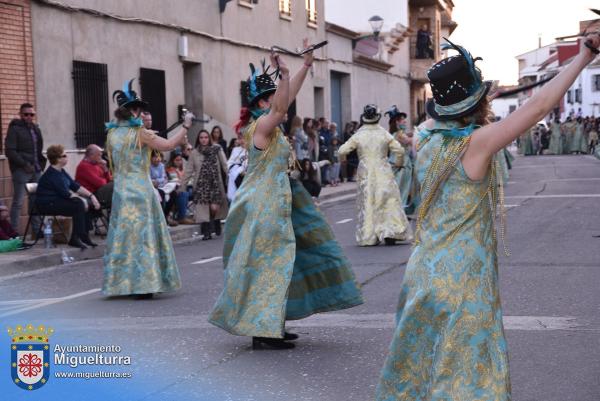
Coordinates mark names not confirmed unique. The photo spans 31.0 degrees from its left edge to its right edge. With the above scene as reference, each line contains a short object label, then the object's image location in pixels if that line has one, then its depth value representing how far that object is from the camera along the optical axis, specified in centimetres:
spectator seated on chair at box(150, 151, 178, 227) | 1730
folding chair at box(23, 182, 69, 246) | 1438
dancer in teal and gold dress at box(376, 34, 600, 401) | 413
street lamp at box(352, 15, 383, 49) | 3400
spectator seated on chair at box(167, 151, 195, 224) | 1791
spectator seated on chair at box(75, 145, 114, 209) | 1562
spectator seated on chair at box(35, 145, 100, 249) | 1416
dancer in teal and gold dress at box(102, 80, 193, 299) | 973
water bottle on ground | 1426
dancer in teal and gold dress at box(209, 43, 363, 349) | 700
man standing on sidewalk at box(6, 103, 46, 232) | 1512
